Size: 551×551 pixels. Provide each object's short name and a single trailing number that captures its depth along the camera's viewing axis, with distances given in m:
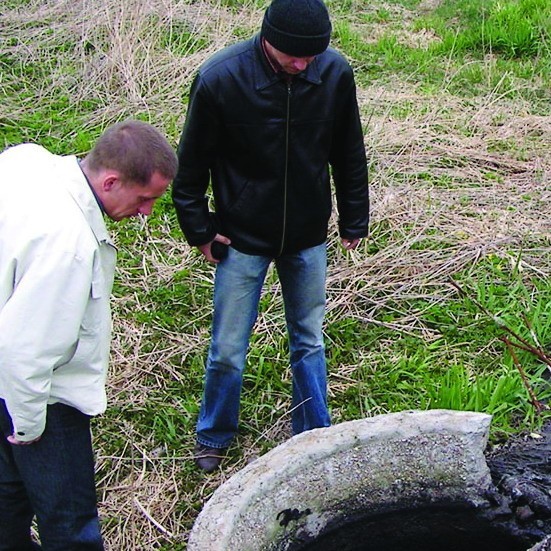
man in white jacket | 1.90
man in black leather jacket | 2.52
